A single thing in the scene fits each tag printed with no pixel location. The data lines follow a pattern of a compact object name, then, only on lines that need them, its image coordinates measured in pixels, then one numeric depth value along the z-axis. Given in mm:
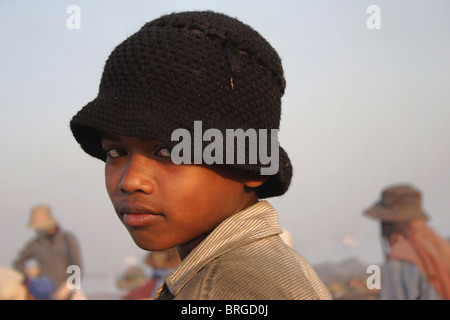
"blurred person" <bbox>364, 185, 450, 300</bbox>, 5363
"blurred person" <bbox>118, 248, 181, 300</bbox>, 6039
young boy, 1643
